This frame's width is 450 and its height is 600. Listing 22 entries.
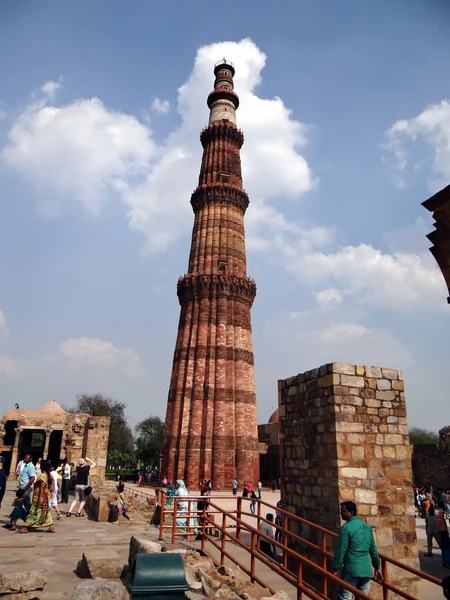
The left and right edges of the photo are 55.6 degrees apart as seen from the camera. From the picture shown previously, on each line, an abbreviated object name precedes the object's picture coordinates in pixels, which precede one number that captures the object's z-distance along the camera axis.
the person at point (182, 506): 8.90
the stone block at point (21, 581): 3.93
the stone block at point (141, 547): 5.00
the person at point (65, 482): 12.17
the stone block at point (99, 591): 3.68
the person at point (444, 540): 8.47
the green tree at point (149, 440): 46.06
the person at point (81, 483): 9.44
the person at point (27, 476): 7.95
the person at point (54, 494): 9.37
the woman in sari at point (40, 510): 7.50
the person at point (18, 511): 7.72
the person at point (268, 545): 8.07
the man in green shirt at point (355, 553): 4.12
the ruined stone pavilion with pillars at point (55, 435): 16.86
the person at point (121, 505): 9.51
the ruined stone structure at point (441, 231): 4.25
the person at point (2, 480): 8.10
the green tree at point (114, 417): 48.95
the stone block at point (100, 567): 5.07
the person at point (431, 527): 9.35
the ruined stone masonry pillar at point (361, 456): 6.14
